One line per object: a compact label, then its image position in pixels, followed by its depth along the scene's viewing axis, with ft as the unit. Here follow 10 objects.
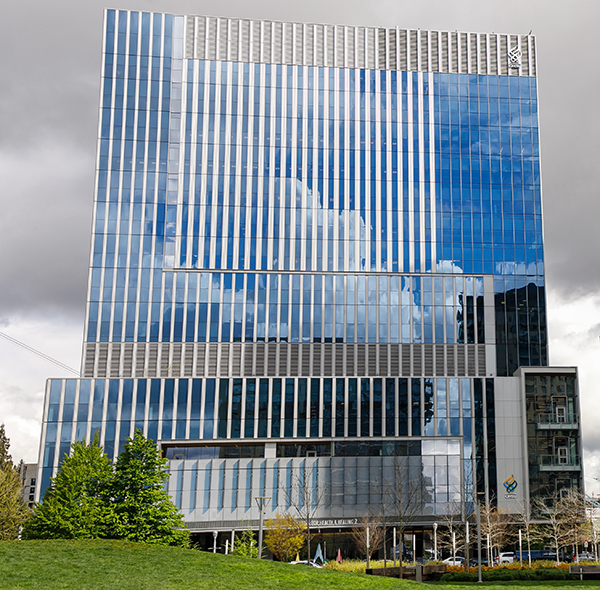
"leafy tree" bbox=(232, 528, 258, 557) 182.80
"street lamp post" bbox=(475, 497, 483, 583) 150.89
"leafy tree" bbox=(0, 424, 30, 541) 194.08
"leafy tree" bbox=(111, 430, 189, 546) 150.20
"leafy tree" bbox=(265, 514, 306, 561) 214.48
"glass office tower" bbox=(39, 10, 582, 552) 242.78
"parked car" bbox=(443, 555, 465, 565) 203.97
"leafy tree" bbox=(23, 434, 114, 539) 151.53
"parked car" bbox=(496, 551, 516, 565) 219.82
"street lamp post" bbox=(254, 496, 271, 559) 226.13
